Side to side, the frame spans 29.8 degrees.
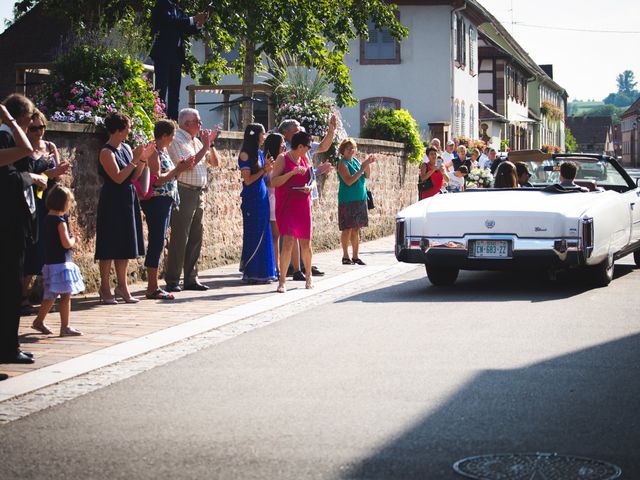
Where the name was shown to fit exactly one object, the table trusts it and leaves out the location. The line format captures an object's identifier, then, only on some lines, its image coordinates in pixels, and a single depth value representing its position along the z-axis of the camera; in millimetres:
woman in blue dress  13758
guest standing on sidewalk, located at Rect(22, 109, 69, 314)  9499
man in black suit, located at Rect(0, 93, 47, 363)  8023
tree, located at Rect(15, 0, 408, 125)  26250
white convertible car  12398
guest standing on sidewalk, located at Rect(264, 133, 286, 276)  14508
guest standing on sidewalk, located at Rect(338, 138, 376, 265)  16906
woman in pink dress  13242
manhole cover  5195
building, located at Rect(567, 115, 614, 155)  185875
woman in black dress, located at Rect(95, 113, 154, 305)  11383
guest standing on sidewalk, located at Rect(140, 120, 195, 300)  12336
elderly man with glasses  13008
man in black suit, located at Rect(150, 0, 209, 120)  16031
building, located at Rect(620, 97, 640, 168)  167500
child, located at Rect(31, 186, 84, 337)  9297
